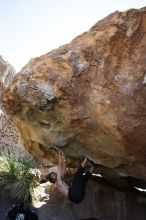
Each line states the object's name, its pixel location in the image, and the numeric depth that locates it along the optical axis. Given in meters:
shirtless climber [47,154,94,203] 3.70
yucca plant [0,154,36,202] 4.67
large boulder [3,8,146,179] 3.27
